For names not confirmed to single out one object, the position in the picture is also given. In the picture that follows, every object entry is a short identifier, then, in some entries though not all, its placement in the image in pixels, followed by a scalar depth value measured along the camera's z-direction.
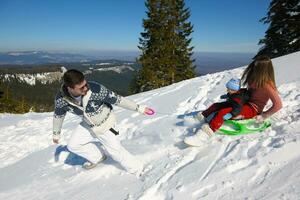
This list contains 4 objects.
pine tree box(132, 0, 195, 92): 30.00
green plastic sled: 5.30
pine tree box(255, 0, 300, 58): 20.81
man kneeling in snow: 4.67
